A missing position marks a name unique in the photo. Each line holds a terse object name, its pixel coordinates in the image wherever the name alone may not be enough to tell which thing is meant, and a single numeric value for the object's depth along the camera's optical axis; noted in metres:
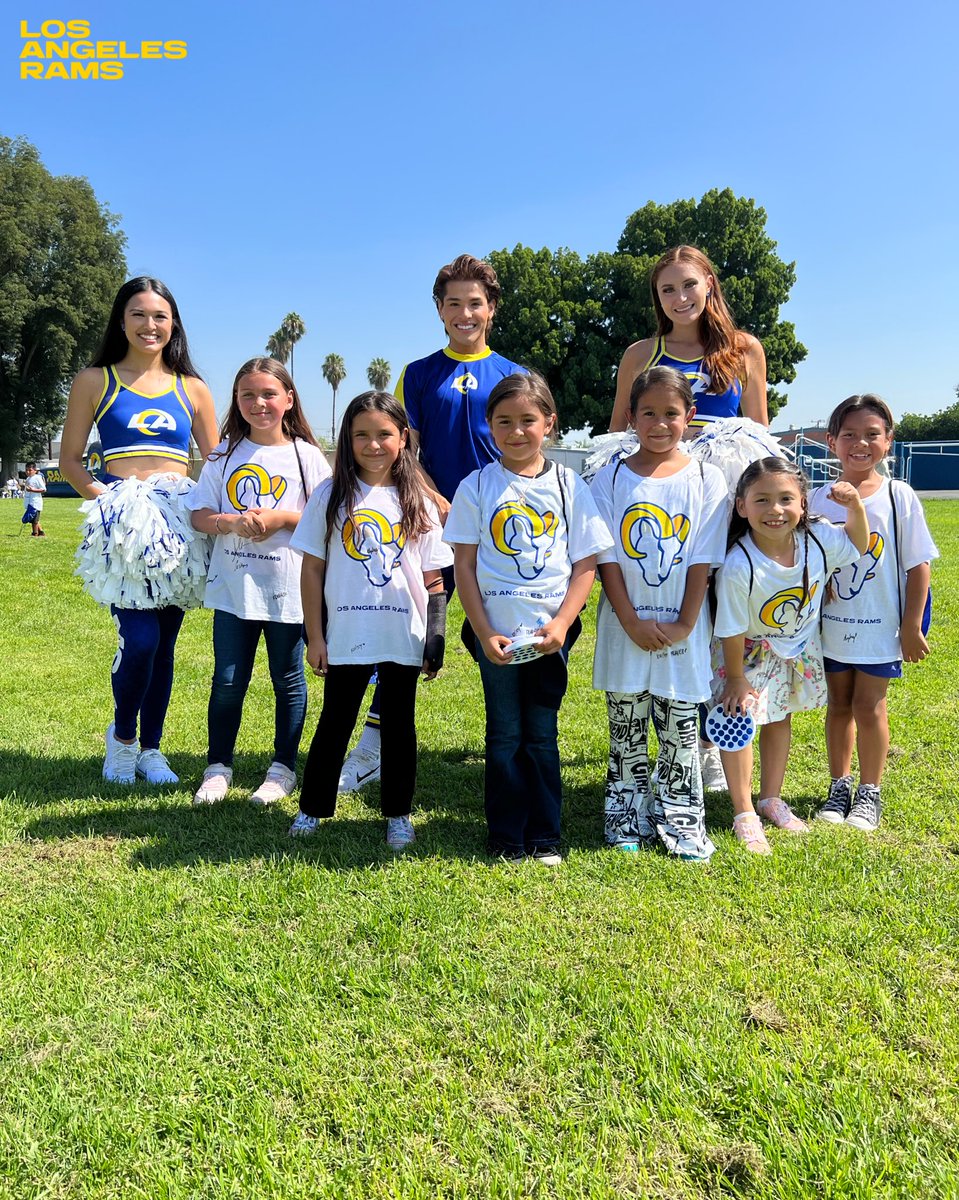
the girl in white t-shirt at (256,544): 3.82
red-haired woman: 3.60
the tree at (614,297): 32.72
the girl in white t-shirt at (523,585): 3.22
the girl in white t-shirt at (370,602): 3.40
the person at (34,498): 17.22
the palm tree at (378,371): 72.75
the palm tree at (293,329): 69.81
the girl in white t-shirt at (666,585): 3.30
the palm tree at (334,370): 76.06
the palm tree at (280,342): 68.61
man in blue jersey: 3.80
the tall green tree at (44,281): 38.31
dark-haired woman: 3.94
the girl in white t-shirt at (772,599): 3.38
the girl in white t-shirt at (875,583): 3.64
